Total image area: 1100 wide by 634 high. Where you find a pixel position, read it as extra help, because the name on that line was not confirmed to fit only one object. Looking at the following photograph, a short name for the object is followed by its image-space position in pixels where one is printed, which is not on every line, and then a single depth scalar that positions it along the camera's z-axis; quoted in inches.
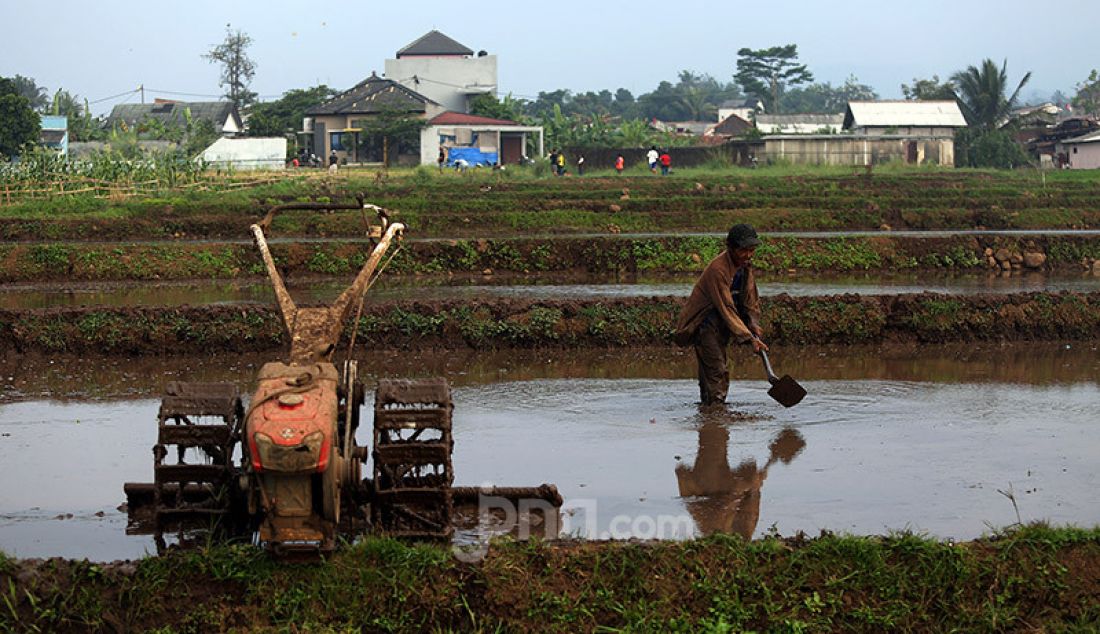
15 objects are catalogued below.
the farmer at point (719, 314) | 401.4
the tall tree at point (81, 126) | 2327.3
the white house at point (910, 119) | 2239.2
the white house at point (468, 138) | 2294.5
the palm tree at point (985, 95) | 2303.2
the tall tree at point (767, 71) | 4183.1
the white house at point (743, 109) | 3700.8
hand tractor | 232.8
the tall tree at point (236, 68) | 3363.7
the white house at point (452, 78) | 2758.4
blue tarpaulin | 2267.5
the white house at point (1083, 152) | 2158.0
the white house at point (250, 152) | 2190.0
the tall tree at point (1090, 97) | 3398.1
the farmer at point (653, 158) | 1932.8
